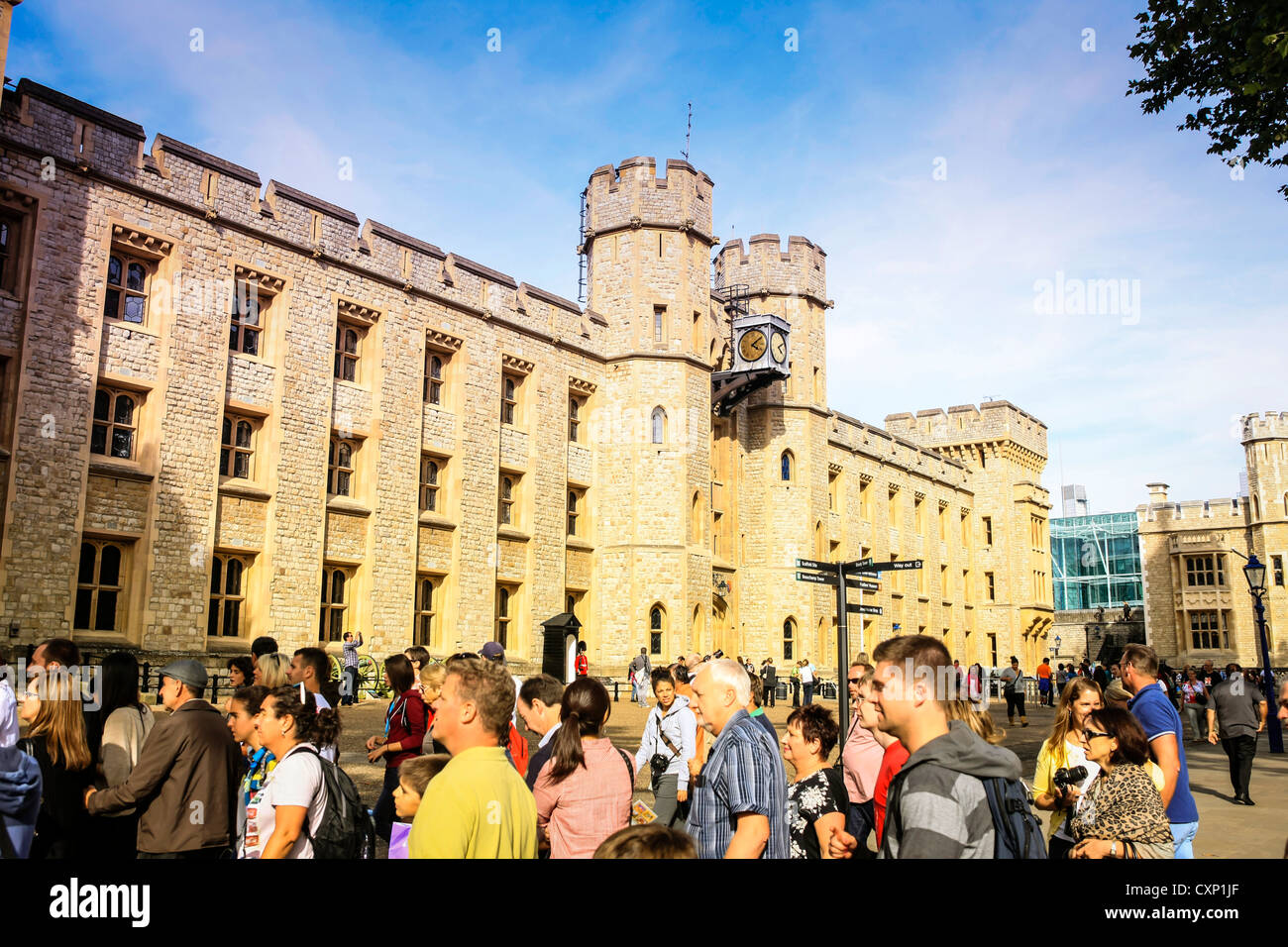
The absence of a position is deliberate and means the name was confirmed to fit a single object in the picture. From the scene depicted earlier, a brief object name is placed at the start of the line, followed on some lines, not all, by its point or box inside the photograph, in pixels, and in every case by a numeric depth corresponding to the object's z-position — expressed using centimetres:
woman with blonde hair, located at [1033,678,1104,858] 514
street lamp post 2086
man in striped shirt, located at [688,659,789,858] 356
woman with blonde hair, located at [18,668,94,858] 490
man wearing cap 460
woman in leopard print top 398
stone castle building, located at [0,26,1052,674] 1723
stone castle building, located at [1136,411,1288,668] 5284
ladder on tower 3132
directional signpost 941
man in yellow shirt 292
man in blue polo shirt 490
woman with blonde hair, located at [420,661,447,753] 598
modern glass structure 6789
